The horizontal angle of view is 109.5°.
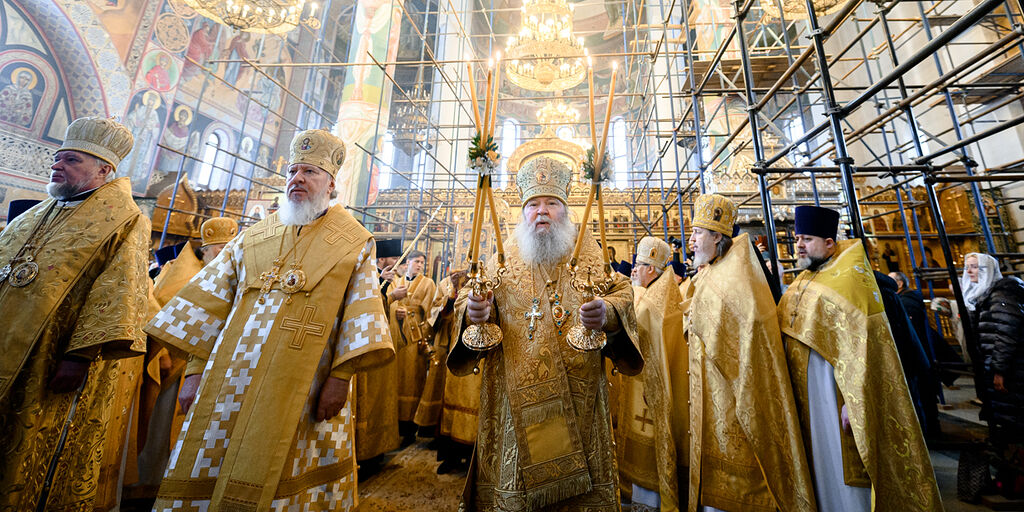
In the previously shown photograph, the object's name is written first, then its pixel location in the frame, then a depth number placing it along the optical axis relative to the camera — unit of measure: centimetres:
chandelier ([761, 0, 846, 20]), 665
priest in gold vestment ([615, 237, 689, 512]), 261
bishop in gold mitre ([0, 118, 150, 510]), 181
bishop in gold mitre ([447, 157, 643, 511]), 166
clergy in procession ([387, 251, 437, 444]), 411
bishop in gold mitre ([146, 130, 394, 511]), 149
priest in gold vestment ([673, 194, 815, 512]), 214
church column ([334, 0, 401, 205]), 945
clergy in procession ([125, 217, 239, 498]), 275
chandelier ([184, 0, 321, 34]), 654
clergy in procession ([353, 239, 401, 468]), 335
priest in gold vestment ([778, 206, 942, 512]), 190
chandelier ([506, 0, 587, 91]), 887
